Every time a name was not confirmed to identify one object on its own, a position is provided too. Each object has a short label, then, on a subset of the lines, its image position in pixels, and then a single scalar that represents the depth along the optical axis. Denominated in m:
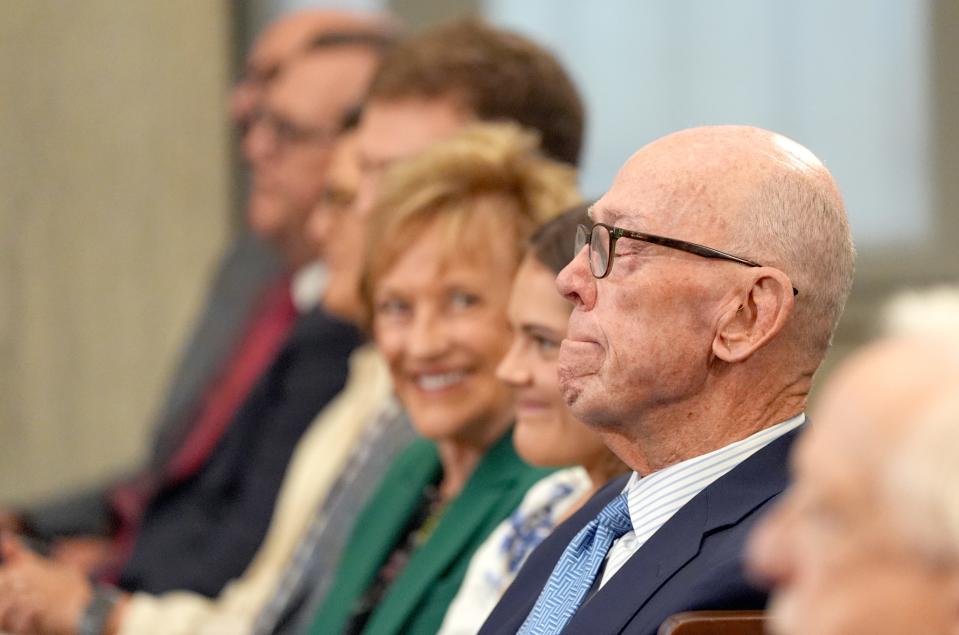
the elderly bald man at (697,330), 4.31
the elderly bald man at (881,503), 3.83
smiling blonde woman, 4.89
